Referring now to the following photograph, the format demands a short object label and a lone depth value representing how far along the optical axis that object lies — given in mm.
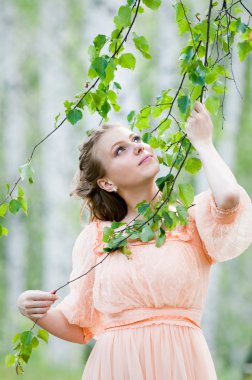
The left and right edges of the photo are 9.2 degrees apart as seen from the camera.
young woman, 4696
